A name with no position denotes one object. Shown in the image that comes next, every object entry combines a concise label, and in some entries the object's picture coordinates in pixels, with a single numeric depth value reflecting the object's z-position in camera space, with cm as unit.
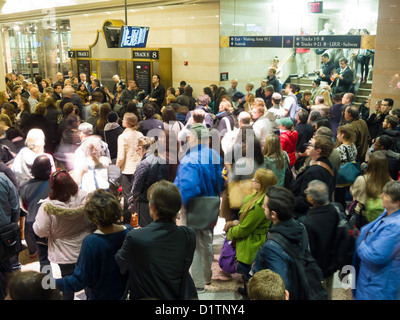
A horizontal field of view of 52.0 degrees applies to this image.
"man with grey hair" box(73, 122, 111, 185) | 478
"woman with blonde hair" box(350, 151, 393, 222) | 388
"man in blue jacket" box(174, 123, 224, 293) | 414
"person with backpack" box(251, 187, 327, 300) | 278
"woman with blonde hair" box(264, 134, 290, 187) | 480
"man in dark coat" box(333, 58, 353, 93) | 1063
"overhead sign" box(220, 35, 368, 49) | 955
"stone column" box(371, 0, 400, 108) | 871
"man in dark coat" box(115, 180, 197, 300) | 265
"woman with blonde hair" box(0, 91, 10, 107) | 894
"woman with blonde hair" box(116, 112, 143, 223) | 570
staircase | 1130
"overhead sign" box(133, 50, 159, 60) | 1275
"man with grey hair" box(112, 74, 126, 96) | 1129
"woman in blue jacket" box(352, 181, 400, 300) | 305
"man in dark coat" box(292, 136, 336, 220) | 413
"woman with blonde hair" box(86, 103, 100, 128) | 737
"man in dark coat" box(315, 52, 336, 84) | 1142
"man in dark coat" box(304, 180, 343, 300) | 330
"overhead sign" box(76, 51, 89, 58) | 1512
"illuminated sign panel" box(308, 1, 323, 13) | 1138
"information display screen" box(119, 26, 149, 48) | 1013
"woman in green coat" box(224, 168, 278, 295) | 379
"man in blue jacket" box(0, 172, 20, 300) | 384
